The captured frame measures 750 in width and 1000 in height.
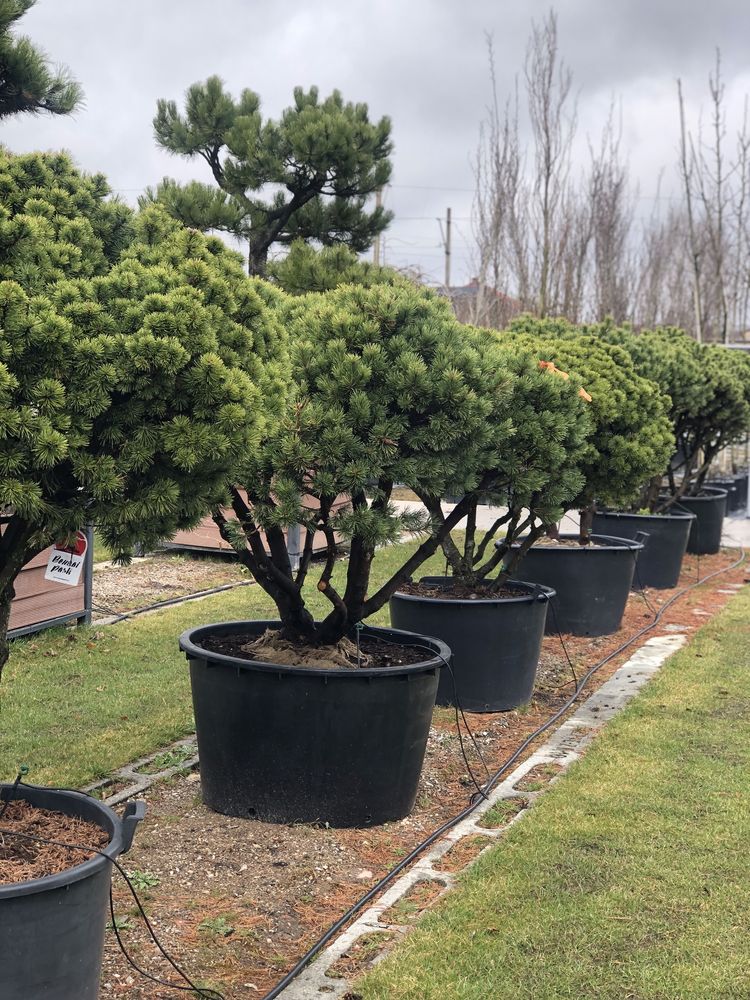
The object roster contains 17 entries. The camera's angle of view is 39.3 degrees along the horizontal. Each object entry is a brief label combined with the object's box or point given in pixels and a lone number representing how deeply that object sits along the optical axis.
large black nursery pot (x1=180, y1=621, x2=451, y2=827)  4.06
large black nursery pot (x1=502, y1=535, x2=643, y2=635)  7.98
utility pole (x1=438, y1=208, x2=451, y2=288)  25.34
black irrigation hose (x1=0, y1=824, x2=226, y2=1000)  2.69
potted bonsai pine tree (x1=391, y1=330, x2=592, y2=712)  5.06
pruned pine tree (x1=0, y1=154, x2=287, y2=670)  2.41
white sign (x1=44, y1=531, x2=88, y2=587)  5.95
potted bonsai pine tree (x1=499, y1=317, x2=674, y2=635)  7.29
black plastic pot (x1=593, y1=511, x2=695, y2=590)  10.37
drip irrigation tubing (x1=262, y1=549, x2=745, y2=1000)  3.02
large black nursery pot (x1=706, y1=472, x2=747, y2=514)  17.72
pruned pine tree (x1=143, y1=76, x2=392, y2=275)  11.16
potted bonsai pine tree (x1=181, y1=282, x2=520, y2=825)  3.93
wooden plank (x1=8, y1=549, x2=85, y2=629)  6.91
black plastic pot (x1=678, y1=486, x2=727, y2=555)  12.93
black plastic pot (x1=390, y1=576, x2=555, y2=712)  5.91
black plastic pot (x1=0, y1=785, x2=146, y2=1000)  2.34
